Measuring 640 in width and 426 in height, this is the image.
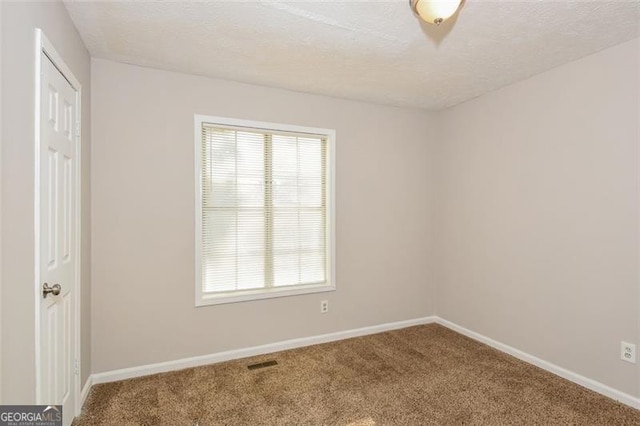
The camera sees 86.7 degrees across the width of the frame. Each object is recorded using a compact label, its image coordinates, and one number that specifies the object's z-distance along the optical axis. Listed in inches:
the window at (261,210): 122.6
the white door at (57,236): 65.8
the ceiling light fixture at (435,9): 64.1
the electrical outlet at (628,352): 93.0
